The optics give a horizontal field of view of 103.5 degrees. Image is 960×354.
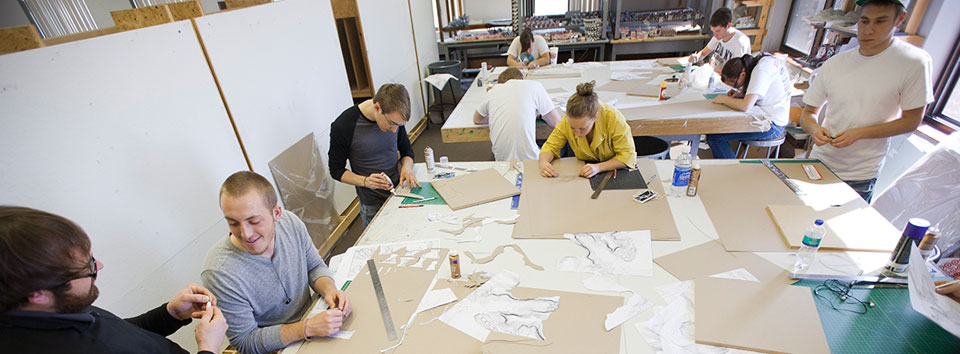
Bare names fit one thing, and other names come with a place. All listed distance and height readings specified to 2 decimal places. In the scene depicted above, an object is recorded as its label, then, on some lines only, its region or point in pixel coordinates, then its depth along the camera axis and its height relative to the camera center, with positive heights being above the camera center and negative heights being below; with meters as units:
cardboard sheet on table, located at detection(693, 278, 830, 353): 1.04 -0.91
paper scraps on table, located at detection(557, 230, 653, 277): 1.36 -0.90
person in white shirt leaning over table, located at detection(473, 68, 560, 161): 2.46 -0.71
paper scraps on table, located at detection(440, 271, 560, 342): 1.16 -0.92
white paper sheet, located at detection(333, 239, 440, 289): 1.46 -0.91
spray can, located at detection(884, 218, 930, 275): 1.16 -0.81
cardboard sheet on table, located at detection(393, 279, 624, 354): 1.09 -0.91
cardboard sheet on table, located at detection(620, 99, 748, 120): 2.80 -0.88
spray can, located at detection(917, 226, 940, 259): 1.16 -0.79
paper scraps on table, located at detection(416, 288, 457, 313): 1.27 -0.91
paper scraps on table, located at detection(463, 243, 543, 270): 1.42 -0.91
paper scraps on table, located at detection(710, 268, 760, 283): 1.27 -0.91
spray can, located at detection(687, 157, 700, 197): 1.70 -0.81
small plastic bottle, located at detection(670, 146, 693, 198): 1.73 -0.79
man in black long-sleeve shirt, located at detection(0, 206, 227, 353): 0.70 -0.47
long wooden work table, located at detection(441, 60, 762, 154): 2.73 -0.88
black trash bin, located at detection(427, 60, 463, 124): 5.57 -0.94
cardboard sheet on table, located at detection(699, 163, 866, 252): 1.43 -0.89
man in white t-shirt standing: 1.70 -0.55
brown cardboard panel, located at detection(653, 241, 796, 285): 1.28 -0.90
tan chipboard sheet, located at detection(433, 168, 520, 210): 1.87 -0.88
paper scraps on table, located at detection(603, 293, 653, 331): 1.15 -0.91
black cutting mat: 1.87 -0.88
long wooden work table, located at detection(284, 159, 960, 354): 1.09 -0.90
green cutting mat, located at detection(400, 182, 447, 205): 1.91 -0.89
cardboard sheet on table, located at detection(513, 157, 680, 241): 1.57 -0.88
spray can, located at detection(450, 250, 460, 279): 1.34 -0.85
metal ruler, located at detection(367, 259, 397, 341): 1.18 -0.91
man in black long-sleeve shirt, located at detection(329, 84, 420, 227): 1.90 -0.70
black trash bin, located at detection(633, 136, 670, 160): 2.71 -1.08
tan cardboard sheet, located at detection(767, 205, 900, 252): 1.36 -0.88
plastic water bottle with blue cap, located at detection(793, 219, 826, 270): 1.23 -0.82
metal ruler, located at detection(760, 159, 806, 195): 1.71 -0.87
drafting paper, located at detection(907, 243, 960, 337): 1.03 -0.86
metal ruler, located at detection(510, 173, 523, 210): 1.79 -0.89
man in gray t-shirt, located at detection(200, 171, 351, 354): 1.11 -0.72
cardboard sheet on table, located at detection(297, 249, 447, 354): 1.15 -0.91
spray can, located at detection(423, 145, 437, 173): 2.12 -0.80
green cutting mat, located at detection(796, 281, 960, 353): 1.03 -0.93
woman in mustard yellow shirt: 1.87 -0.72
